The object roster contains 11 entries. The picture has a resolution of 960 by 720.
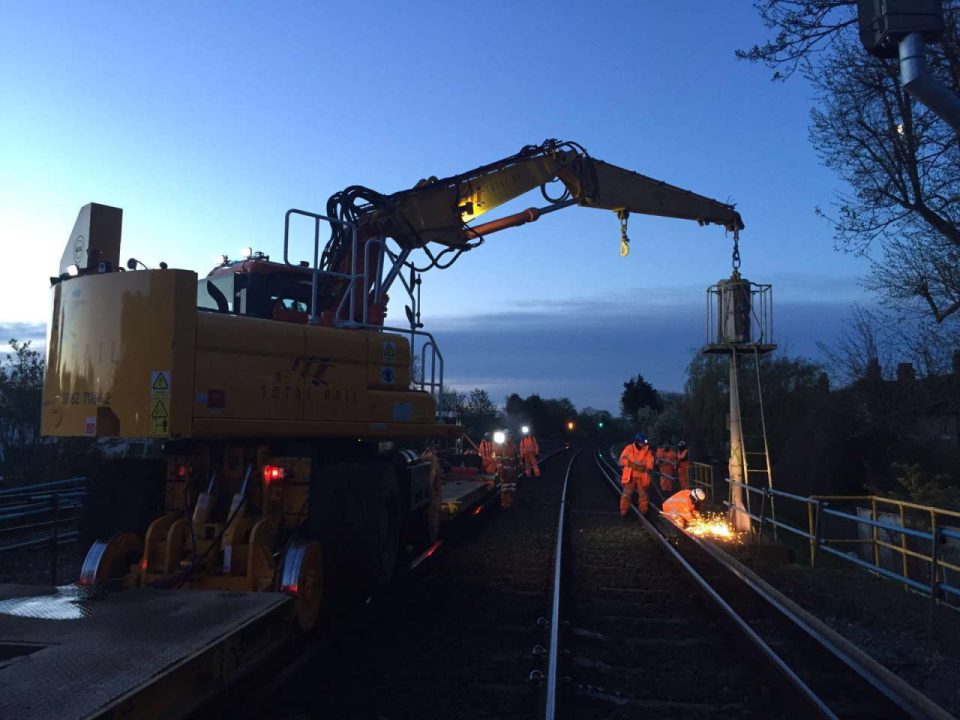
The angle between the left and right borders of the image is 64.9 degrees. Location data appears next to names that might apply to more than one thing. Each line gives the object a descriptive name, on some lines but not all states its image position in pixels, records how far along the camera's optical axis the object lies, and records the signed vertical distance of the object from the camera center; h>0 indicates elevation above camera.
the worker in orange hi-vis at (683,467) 18.66 -0.59
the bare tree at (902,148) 13.02 +5.58
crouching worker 14.43 -1.22
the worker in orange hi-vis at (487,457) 19.22 -0.40
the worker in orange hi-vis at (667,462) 20.92 -0.55
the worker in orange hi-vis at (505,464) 19.20 -0.60
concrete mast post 13.88 -0.27
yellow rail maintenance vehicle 6.00 +0.26
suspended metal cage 13.98 +2.38
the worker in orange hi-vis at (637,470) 16.16 -0.58
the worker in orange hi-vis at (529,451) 26.27 -0.31
